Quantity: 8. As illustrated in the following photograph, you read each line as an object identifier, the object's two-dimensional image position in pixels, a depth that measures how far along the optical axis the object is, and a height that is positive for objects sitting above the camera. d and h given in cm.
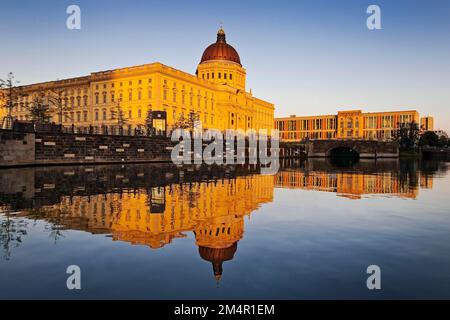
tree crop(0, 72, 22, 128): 3410 +1061
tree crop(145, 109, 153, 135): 6704 +765
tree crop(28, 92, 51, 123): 5906 +758
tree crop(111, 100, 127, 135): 7420 +986
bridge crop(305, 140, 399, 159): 10119 +275
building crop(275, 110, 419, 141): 15412 +1525
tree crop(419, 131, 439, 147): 14162 +712
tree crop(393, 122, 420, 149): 11862 +675
